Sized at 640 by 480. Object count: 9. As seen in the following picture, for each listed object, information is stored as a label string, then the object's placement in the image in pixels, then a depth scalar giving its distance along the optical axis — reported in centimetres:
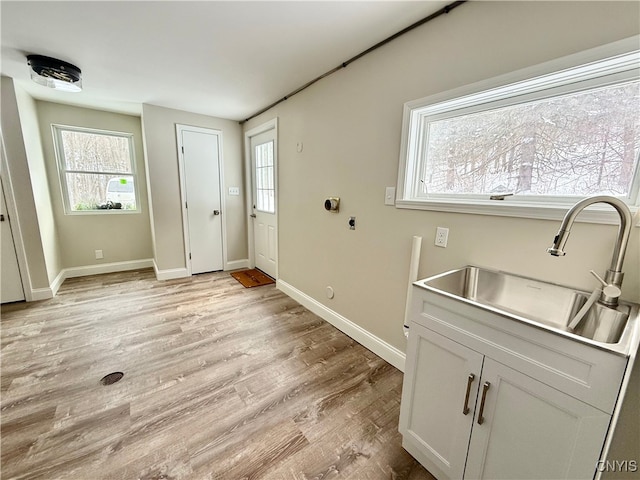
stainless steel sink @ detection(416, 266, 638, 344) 99
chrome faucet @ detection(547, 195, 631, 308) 87
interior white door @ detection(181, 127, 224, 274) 363
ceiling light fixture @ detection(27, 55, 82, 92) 209
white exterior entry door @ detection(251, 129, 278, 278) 344
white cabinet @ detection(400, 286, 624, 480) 79
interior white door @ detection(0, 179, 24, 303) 270
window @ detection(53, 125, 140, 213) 347
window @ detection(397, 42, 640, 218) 109
